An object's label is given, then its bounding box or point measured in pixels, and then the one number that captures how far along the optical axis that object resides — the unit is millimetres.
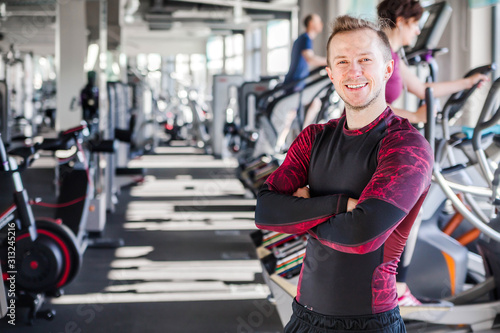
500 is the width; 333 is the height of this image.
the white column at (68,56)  7469
